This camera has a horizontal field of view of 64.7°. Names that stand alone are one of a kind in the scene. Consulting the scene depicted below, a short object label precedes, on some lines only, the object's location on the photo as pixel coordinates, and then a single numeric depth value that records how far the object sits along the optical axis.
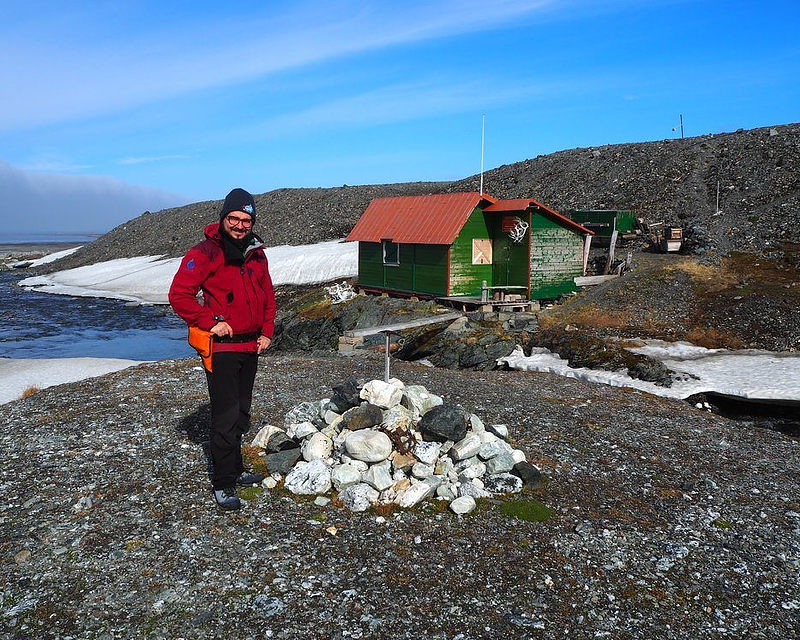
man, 6.58
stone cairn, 7.53
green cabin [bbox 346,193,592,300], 25.27
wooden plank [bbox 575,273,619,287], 29.31
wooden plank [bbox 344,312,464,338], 14.80
